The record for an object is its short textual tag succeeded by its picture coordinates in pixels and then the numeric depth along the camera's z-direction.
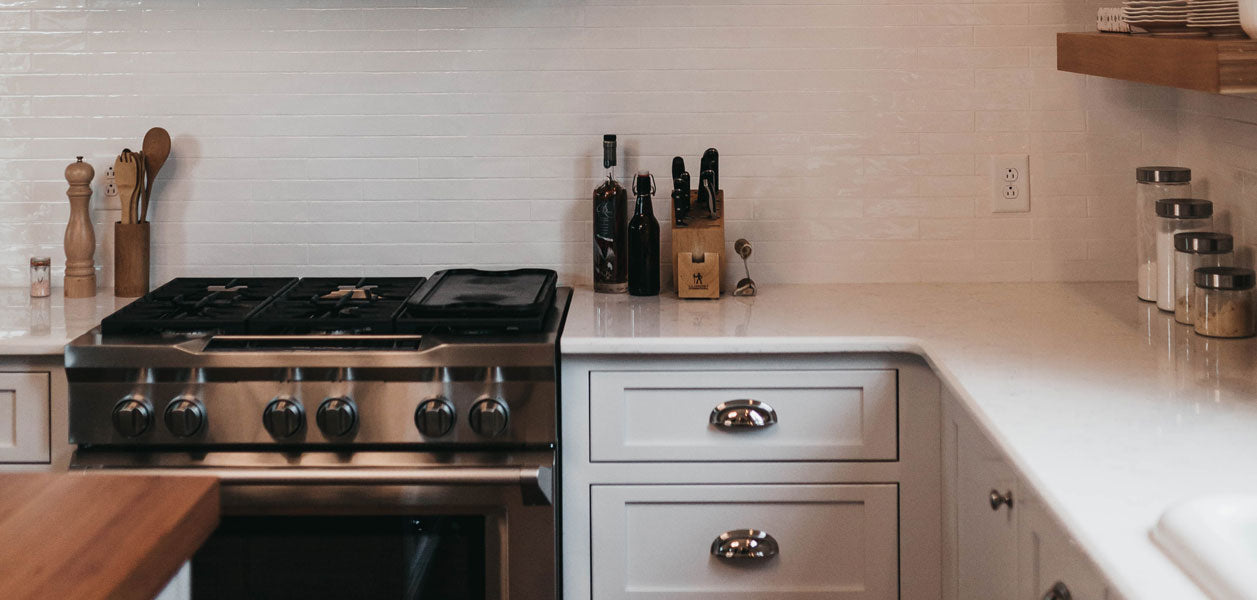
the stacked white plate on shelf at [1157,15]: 2.13
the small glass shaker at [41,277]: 2.79
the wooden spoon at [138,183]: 2.86
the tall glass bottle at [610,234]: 2.78
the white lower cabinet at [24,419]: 2.39
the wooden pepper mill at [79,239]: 2.84
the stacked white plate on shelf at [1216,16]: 1.93
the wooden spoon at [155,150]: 2.89
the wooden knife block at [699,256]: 2.72
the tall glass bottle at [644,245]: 2.77
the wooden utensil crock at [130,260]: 2.85
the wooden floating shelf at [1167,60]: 1.78
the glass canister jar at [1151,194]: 2.53
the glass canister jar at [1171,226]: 2.35
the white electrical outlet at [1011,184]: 2.92
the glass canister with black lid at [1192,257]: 2.26
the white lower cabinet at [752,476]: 2.39
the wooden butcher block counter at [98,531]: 1.17
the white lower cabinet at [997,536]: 1.49
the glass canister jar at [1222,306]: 2.22
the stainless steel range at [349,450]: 2.30
